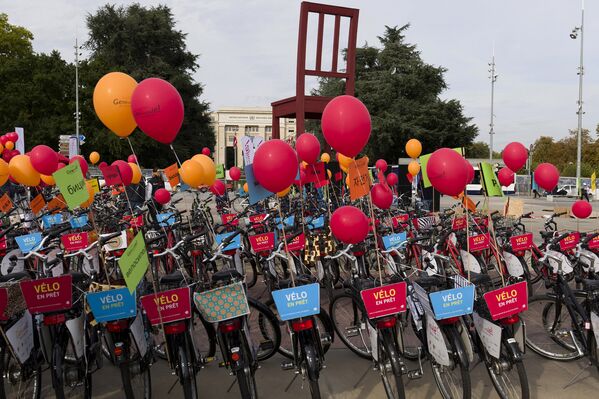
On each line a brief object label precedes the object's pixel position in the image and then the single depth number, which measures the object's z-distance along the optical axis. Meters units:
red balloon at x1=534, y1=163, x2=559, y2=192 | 6.16
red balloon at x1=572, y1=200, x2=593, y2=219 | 6.09
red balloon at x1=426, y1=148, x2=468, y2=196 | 3.80
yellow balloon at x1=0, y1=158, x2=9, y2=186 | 7.33
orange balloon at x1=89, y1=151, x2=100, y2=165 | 11.26
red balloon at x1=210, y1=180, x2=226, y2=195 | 8.89
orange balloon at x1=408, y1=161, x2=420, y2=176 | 9.19
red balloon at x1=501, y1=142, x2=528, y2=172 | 5.84
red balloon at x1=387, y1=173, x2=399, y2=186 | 9.67
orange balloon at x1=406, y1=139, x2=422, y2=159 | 9.05
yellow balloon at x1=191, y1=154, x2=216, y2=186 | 6.07
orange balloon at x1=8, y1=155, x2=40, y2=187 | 6.39
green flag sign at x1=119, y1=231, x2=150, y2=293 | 2.90
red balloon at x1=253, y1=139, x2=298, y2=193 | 3.62
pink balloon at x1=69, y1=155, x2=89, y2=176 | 7.53
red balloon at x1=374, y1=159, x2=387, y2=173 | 9.67
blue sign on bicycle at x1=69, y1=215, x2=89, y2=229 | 7.20
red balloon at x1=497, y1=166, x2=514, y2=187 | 6.91
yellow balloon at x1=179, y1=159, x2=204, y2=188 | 5.80
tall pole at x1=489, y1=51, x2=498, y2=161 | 37.28
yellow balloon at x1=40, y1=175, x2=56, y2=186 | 7.53
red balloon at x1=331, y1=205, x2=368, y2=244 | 4.02
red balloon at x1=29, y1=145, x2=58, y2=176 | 5.98
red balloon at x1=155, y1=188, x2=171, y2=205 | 7.77
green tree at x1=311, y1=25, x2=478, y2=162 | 38.31
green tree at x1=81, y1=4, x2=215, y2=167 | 36.12
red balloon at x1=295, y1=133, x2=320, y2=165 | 6.55
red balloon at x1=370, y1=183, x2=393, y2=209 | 6.63
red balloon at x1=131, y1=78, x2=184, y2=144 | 3.41
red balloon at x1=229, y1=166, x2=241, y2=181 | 11.54
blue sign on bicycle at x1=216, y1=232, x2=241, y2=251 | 5.60
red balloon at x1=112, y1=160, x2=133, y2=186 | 7.45
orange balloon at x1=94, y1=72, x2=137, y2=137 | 3.67
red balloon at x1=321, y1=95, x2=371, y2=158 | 3.66
